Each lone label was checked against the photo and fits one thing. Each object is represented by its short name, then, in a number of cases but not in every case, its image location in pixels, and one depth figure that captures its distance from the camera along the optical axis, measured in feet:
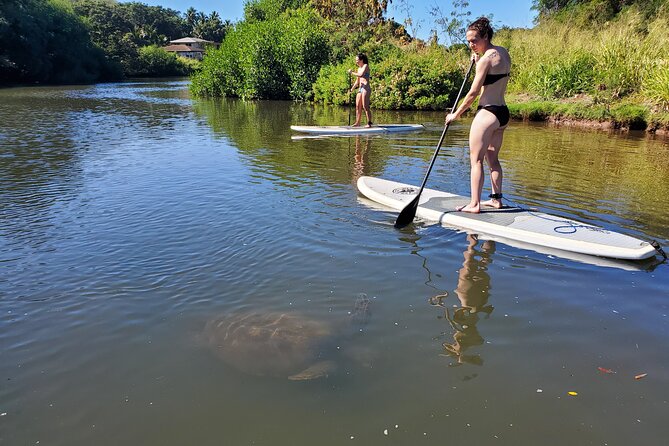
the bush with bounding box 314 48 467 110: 70.64
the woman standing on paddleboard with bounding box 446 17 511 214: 18.04
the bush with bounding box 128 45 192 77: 239.09
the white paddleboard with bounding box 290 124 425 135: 43.64
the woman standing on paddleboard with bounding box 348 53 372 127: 43.57
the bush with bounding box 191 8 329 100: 91.25
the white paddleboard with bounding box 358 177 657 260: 15.99
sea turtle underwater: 10.44
